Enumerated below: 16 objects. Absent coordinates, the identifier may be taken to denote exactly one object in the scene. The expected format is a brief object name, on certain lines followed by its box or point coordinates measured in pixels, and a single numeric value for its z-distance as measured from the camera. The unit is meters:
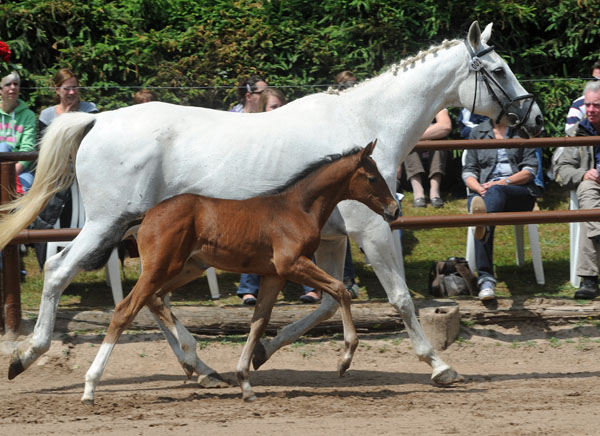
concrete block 13.83
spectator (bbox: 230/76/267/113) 15.43
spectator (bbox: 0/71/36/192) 15.56
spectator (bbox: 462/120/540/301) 15.10
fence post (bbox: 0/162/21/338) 13.60
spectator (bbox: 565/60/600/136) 16.31
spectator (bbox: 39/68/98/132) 15.08
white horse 11.70
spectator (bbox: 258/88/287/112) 14.72
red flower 13.90
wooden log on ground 13.96
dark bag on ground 15.05
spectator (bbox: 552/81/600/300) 15.21
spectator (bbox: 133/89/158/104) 15.70
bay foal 10.91
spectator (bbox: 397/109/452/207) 18.44
